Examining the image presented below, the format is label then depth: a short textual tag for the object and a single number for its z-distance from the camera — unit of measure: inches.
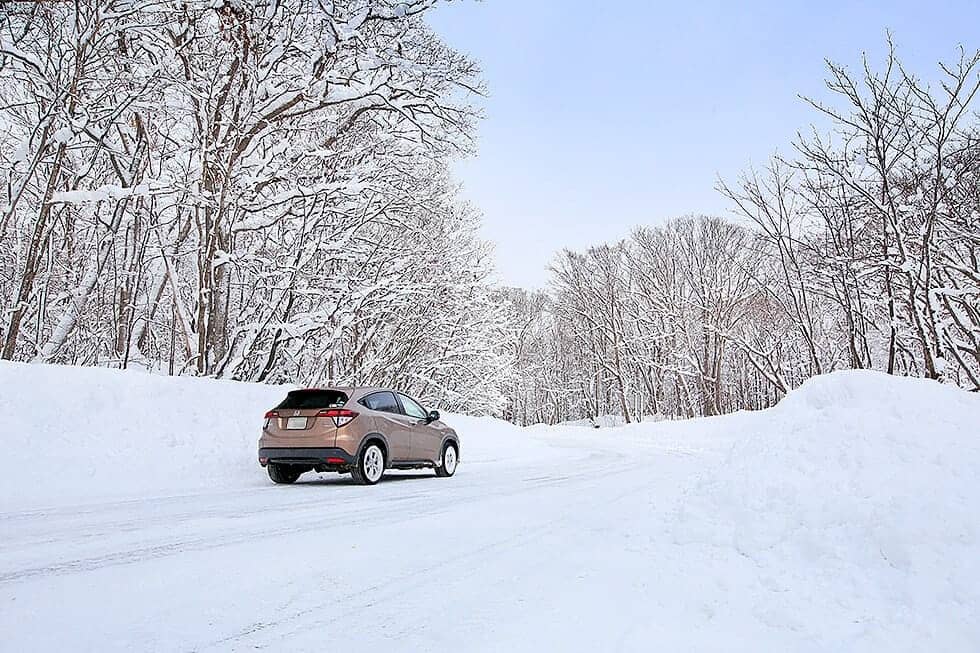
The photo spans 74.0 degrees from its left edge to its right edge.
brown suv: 399.9
